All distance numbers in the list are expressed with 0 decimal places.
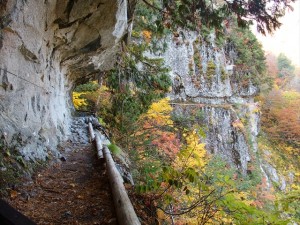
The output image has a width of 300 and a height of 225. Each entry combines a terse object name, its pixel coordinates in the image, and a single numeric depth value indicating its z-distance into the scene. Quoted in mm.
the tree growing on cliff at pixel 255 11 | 3779
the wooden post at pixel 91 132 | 8242
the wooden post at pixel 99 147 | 5709
